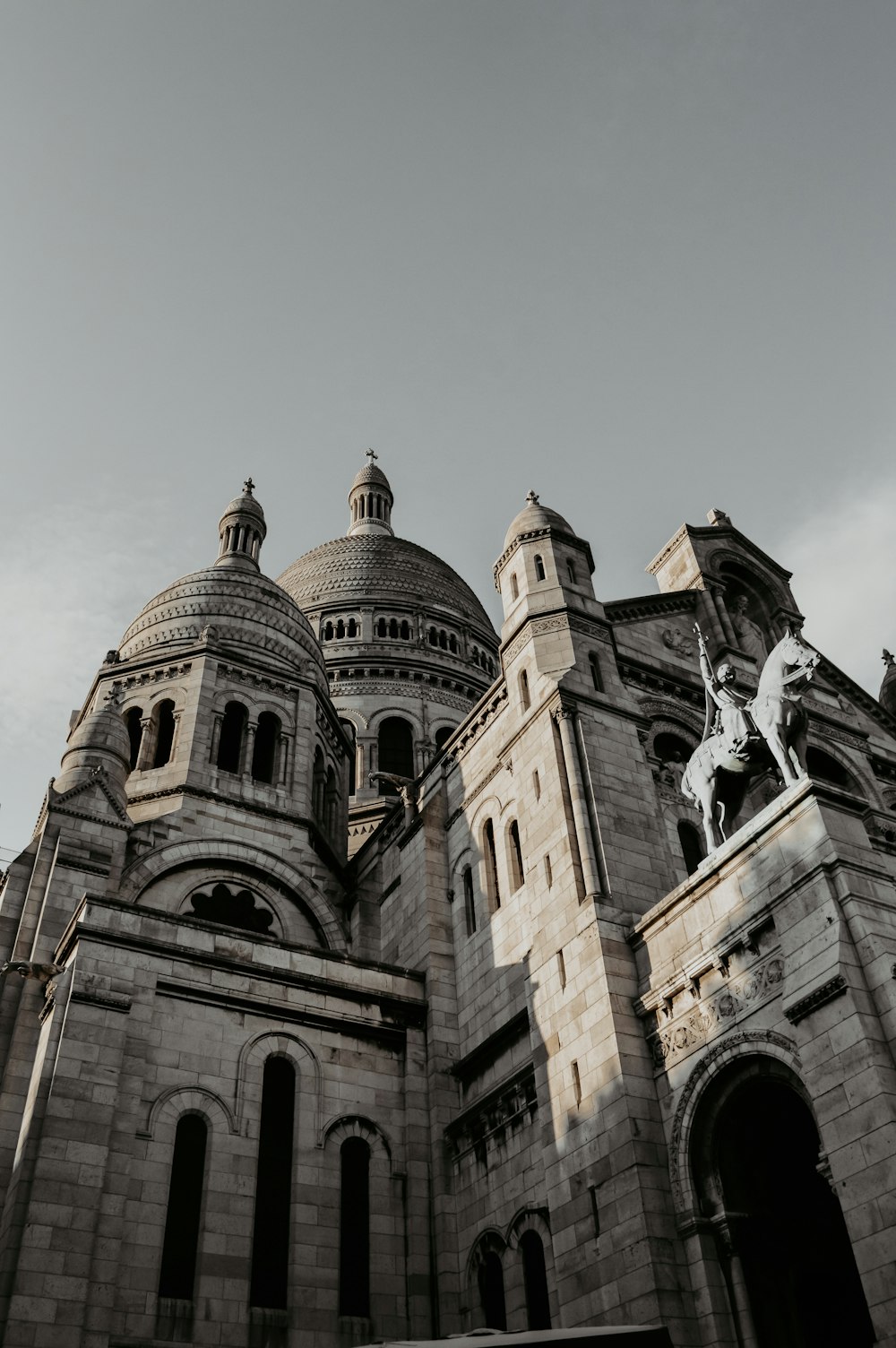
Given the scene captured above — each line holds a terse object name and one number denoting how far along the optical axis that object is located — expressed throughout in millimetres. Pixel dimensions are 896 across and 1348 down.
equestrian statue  19750
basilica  17375
